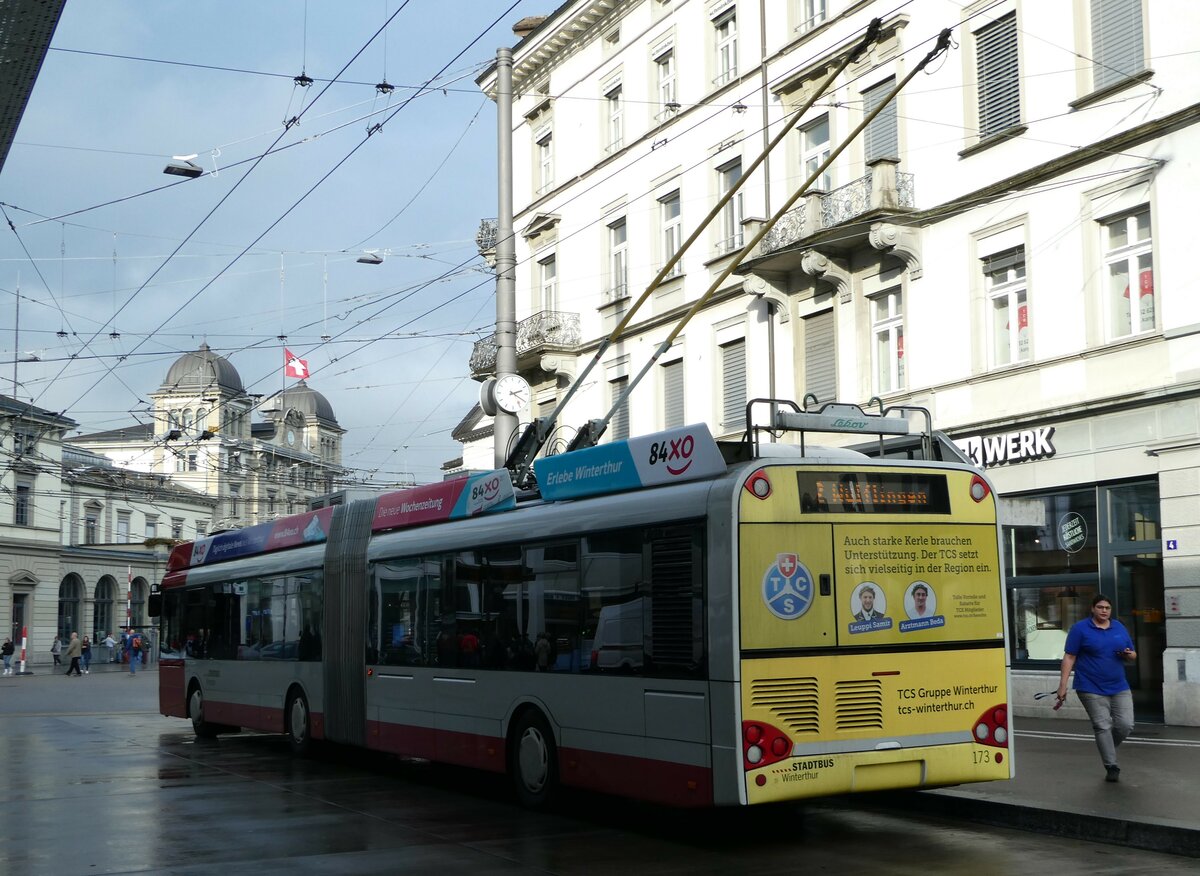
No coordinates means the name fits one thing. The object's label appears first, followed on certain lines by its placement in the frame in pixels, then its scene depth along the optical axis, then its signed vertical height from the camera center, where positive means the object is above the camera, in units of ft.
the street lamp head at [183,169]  66.85 +20.16
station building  243.60 +18.07
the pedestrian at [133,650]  188.44 -5.75
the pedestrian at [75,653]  177.47 -5.52
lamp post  65.98 +15.80
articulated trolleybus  32.32 -0.57
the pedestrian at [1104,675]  40.19 -2.20
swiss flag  136.28 +27.78
